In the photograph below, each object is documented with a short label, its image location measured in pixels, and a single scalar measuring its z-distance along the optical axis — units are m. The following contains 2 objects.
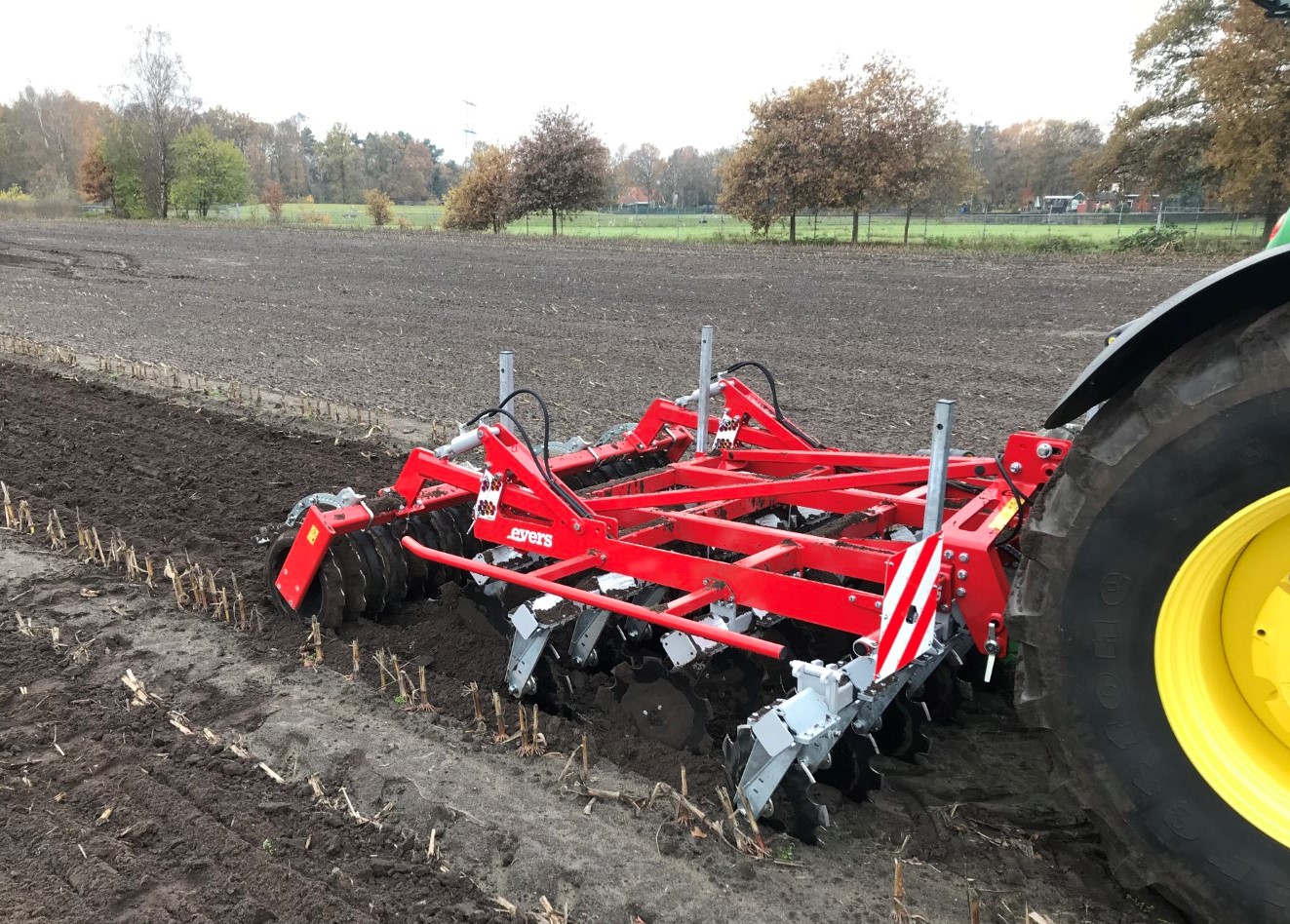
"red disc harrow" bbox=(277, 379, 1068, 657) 2.92
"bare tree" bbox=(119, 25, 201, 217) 59.88
